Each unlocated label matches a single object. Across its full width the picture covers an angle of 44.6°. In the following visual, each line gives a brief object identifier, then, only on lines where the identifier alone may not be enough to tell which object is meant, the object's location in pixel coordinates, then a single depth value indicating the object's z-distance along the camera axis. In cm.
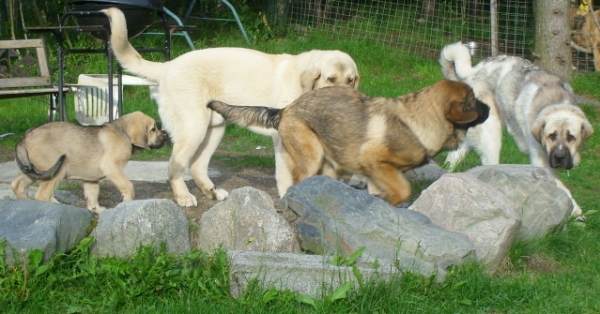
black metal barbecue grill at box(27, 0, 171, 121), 756
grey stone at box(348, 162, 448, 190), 635
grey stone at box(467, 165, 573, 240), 460
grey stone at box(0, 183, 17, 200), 551
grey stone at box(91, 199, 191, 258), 389
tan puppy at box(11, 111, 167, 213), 498
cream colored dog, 579
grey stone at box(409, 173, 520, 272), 411
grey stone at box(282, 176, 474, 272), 390
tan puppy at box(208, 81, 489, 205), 471
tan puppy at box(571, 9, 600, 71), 1419
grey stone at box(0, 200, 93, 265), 371
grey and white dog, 615
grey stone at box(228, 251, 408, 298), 361
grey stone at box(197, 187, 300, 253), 418
